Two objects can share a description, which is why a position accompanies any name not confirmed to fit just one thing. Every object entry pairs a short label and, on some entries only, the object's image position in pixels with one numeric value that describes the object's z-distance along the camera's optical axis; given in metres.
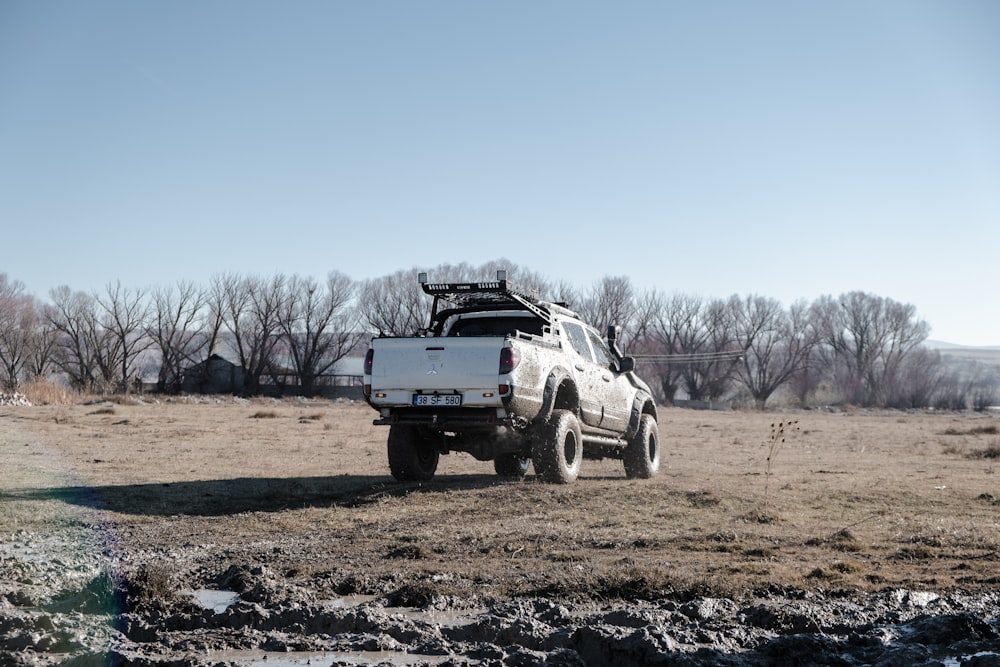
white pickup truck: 10.57
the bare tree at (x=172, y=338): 72.88
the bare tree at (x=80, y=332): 76.25
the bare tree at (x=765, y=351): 95.81
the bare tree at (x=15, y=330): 75.38
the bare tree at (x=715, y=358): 90.25
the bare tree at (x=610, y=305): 81.56
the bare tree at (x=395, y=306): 79.12
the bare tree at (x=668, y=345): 89.88
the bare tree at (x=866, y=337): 103.19
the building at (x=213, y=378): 70.44
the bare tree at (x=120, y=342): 75.06
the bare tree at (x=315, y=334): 80.25
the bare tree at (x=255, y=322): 77.81
